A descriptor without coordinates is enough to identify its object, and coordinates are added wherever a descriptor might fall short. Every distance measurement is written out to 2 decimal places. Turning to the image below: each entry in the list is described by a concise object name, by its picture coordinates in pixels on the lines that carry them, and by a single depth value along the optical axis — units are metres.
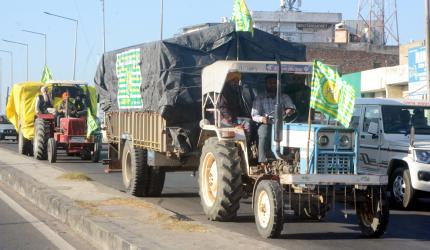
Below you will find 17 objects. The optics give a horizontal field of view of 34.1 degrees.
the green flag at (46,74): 39.82
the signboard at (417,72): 27.09
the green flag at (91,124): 22.64
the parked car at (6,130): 42.81
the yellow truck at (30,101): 25.88
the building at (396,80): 27.73
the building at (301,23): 71.56
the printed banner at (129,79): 13.43
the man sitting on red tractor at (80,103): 25.39
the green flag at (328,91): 8.80
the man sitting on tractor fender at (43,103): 25.14
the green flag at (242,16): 13.84
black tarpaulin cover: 11.85
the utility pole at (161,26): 32.81
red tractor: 23.88
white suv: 12.38
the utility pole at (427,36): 18.61
